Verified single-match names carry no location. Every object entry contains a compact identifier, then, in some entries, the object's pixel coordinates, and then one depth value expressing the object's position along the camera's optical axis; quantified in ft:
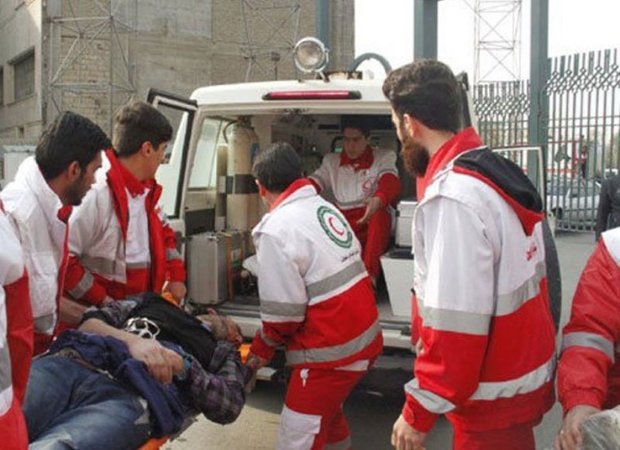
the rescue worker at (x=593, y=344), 7.22
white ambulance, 14.48
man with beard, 7.18
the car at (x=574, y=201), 44.55
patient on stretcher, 8.67
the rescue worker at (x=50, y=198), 9.49
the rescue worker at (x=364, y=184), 18.17
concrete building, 75.56
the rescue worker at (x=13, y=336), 5.51
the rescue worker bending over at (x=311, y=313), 10.78
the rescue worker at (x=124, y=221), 12.01
